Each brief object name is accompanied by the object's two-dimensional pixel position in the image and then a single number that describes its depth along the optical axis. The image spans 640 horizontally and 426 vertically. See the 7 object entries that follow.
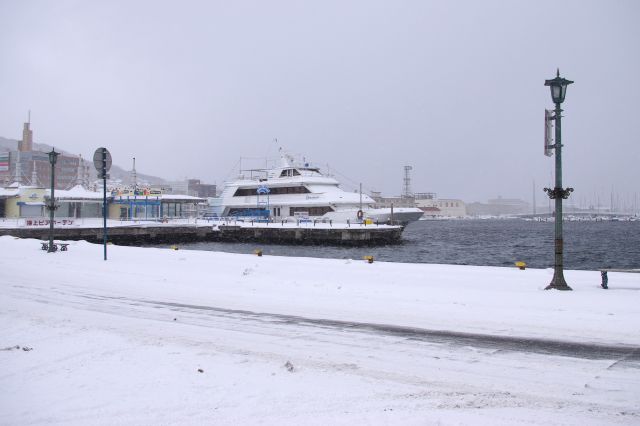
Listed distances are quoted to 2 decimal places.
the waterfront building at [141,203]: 51.78
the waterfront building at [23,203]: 46.33
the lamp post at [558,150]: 10.81
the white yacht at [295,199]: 50.63
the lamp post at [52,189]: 18.92
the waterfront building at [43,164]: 158.12
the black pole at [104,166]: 16.84
